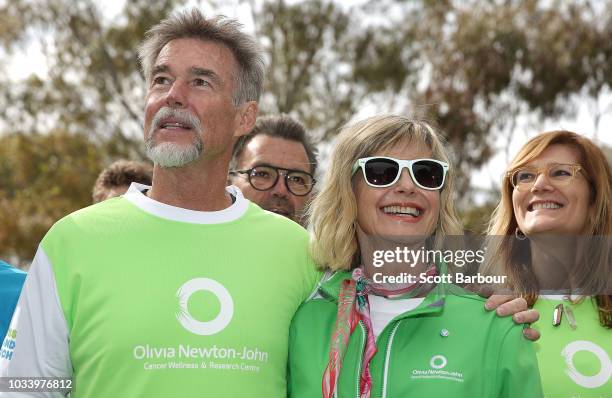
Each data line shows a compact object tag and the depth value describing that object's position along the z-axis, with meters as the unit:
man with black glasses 5.14
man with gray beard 2.85
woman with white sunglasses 2.84
